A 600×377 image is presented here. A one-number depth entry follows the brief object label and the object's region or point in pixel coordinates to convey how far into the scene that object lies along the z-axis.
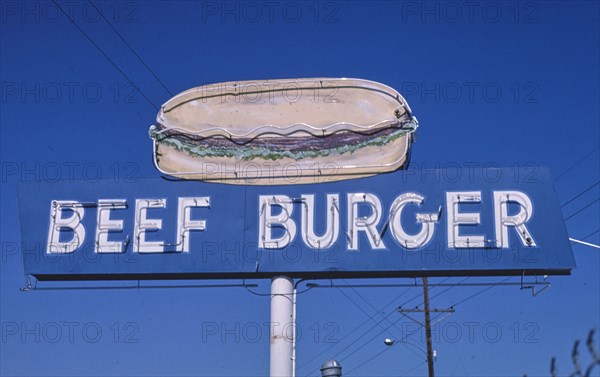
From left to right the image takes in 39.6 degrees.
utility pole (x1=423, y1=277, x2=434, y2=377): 25.30
